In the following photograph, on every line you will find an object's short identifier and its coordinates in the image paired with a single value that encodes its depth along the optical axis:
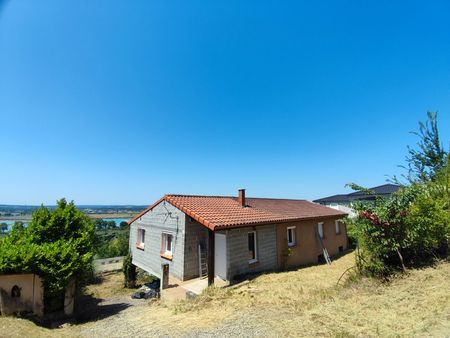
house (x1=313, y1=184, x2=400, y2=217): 27.17
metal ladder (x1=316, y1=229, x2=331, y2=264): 16.91
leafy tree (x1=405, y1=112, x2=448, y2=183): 14.23
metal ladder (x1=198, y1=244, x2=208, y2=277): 13.26
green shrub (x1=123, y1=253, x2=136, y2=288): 17.86
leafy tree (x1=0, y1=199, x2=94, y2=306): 9.42
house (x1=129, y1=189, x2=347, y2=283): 12.08
